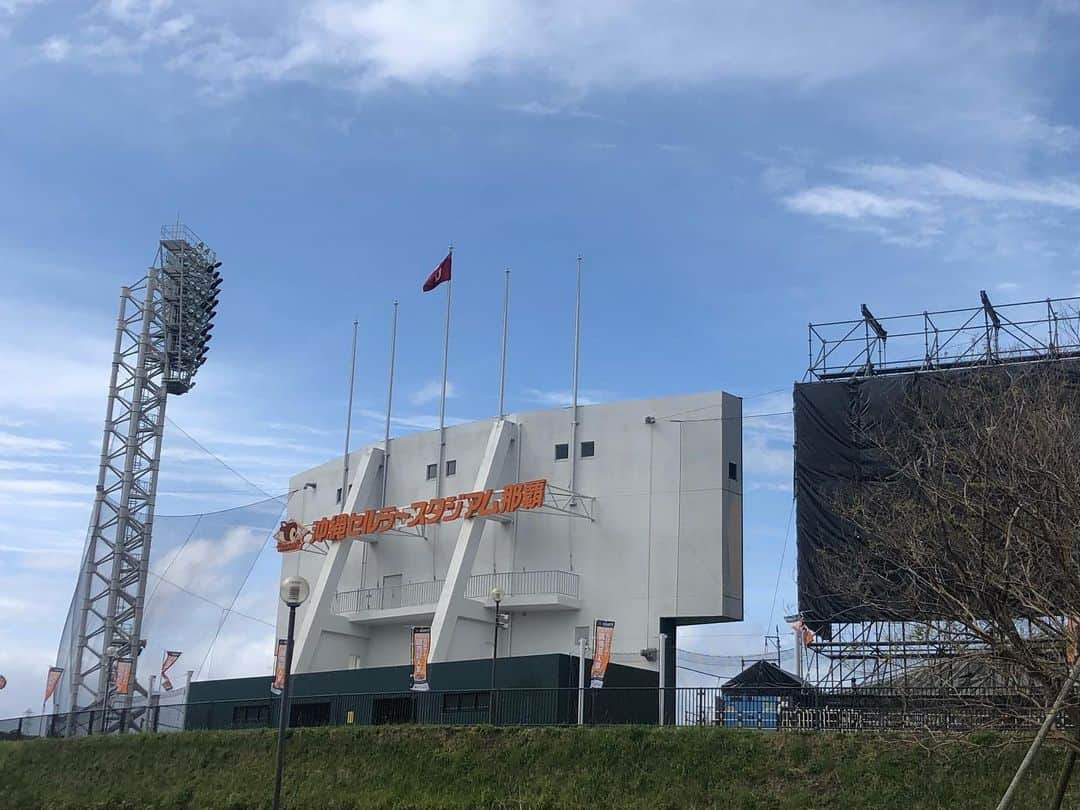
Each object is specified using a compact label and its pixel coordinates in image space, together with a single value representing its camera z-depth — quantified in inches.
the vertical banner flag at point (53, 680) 2177.7
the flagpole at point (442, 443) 1918.1
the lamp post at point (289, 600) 904.9
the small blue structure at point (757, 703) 1213.7
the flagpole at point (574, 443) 1755.7
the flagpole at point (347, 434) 2070.6
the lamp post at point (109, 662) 2057.1
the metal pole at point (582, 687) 1354.6
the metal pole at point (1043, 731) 685.9
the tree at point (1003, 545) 825.5
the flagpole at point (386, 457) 2010.3
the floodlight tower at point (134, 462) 2107.5
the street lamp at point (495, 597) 1385.3
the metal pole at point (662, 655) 1546.3
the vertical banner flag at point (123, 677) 2060.8
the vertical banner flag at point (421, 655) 1520.7
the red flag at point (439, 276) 2006.6
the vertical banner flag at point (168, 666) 2065.7
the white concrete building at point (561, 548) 1630.2
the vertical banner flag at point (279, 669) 1679.4
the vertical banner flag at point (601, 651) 1384.1
